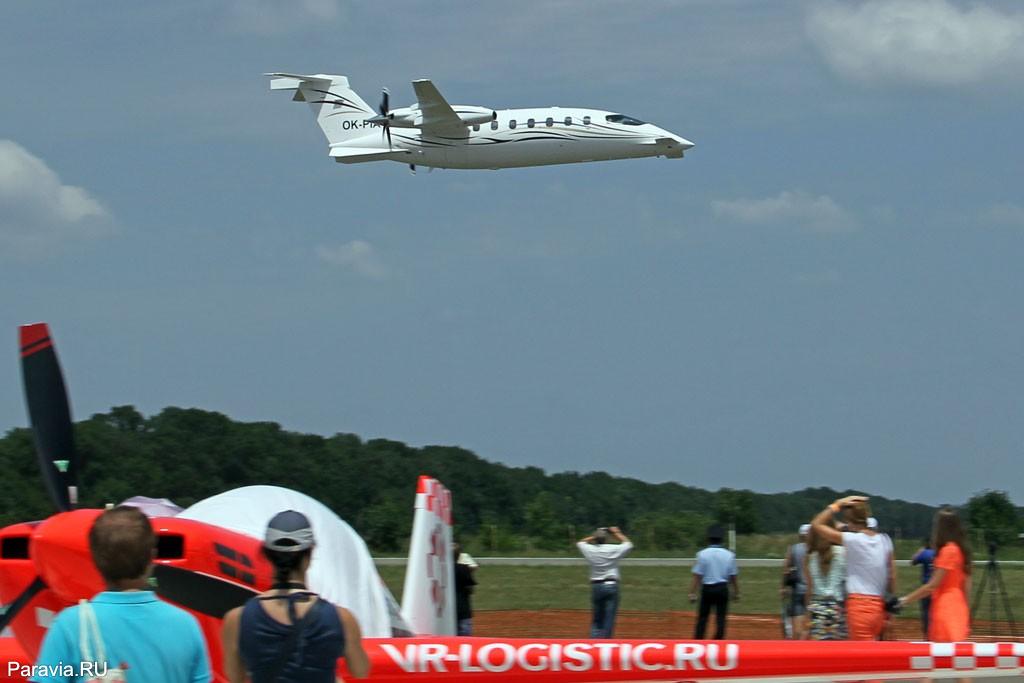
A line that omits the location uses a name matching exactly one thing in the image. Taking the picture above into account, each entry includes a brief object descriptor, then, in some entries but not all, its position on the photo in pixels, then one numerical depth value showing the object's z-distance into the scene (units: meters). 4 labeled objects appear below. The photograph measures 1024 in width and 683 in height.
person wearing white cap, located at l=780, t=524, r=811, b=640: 26.78
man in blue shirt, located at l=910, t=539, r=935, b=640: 29.34
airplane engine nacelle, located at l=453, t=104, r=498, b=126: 72.06
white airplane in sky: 72.37
